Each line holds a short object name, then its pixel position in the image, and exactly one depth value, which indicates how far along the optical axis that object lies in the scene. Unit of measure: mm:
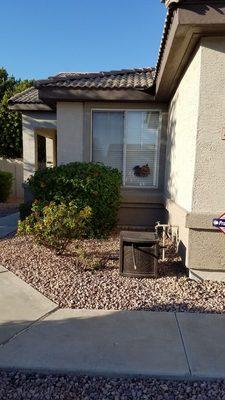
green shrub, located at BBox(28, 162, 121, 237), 6867
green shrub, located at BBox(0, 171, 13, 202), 15169
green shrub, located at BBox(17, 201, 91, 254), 5484
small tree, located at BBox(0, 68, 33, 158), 21422
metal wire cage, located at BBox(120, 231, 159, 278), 4953
